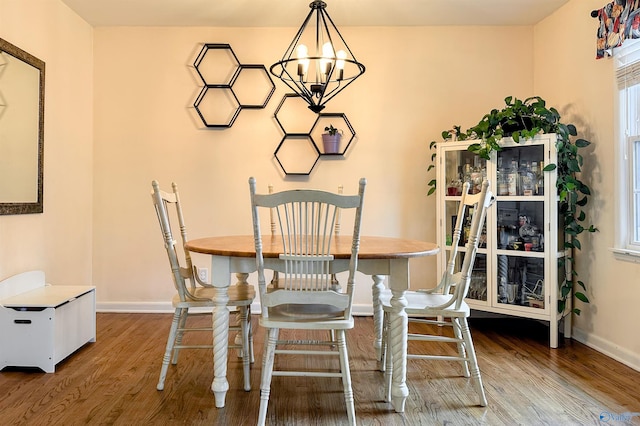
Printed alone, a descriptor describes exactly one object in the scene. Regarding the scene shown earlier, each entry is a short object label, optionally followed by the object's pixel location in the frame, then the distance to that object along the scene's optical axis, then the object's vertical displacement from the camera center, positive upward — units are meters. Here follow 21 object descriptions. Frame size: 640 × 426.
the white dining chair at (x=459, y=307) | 1.90 -0.45
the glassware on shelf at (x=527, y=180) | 2.91 +0.21
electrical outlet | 3.57 -0.51
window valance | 2.34 +1.08
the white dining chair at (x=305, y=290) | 1.66 -0.33
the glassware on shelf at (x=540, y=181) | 2.85 +0.20
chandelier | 3.45 +1.35
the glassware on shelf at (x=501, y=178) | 3.00 +0.23
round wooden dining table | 1.85 -0.31
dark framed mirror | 2.49 +0.51
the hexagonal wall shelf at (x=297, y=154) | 3.53 +0.48
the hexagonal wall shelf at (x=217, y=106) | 3.53 +0.89
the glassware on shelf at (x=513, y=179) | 2.98 +0.22
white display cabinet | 2.81 -0.16
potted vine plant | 2.77 +0.42
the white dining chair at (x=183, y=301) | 2.00 -0.44
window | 2.49 +0.36
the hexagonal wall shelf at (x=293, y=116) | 3.53 +0.80
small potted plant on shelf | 3.42 +0.58
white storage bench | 2.30 -0.63
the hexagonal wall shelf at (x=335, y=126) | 3.53 +0.70
